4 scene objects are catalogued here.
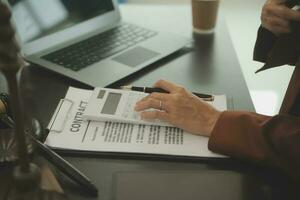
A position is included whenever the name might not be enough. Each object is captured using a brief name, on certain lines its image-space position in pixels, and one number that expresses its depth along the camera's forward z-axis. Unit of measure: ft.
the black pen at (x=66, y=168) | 2.37
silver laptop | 3.63
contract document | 2.68
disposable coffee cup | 4.41
